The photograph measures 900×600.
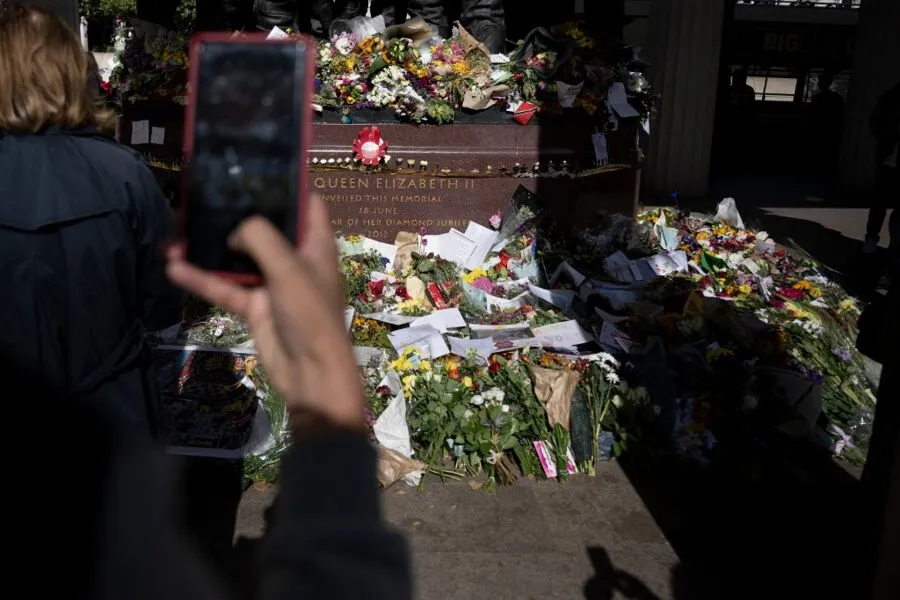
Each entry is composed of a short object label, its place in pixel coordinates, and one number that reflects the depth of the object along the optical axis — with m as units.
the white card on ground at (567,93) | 6.79
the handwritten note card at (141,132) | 6.85
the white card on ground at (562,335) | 4.96
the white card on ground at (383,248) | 6.50
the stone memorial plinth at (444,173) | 6.66
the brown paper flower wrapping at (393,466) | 4.03
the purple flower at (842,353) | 5.24
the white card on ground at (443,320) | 5.20
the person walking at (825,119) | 17.94
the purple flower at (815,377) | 4.68
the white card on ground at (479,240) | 6.43
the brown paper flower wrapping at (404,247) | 6.39
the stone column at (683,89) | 11.10
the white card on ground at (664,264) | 6.42
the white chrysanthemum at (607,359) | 4.64
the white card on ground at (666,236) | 7.09
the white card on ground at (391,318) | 5.25
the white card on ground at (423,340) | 4.78
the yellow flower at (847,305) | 6.04
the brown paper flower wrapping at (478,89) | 6.62
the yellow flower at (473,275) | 6.06
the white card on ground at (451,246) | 6.49
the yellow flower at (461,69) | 6.73
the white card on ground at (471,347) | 4.74
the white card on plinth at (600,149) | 6.86
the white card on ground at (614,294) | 5.56
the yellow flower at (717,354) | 4.70
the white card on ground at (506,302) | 5.68
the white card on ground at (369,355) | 4.69
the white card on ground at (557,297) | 5.64
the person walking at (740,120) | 18.34
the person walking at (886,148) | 7.45
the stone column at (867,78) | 11.67
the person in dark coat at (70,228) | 1.85
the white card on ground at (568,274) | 5.99
